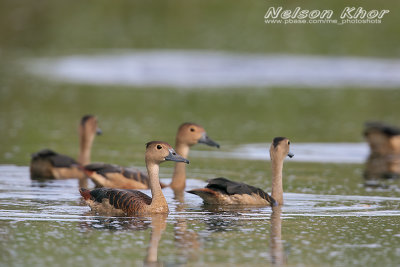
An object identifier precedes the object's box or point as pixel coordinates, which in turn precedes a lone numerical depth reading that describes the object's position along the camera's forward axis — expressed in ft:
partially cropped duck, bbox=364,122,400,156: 74.95
